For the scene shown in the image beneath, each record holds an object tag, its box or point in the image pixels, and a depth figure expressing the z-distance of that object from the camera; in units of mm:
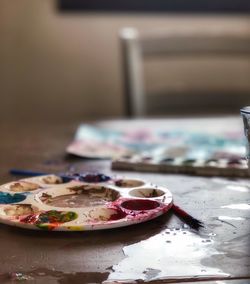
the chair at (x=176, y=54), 2052
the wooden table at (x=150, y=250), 602
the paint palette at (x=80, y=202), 690
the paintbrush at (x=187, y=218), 712
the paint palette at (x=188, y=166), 943
